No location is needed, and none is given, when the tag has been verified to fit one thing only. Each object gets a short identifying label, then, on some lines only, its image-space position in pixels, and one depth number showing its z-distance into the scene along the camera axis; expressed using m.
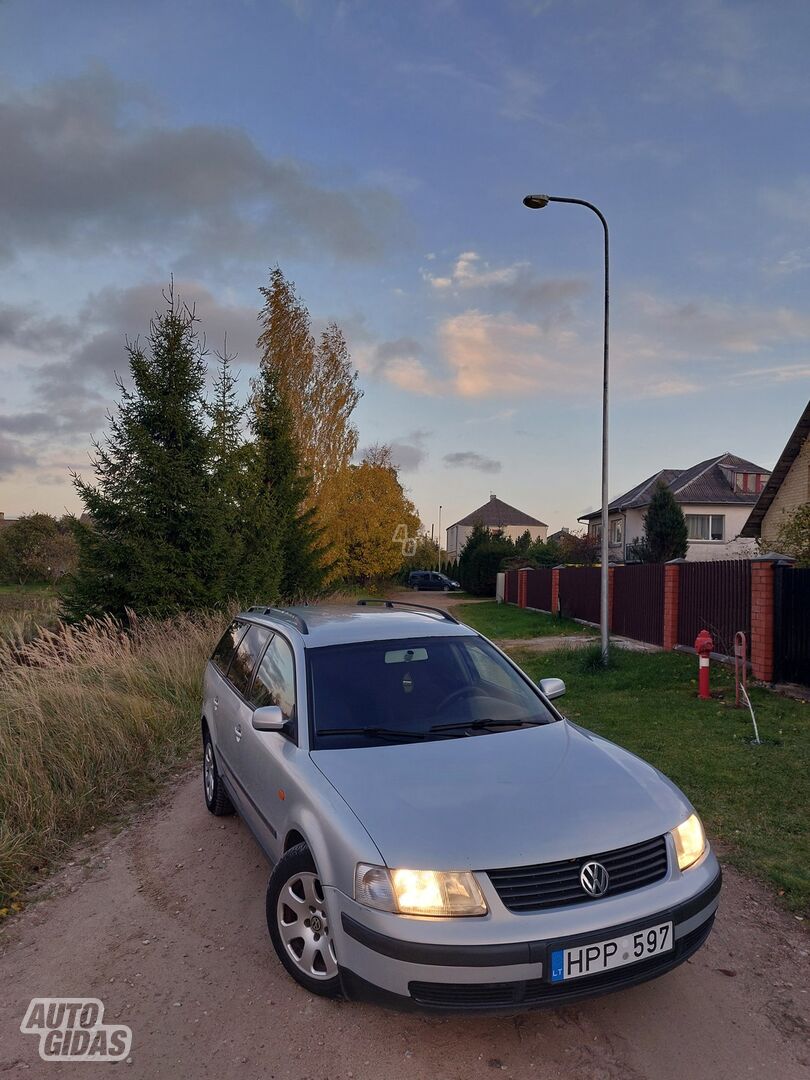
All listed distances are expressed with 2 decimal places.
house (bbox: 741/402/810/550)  21.89
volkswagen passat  2.69
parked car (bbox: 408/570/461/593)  60.44
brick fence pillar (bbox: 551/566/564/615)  26.72
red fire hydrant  9.89
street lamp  13.60
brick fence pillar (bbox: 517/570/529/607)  32.97
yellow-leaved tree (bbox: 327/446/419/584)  43.19
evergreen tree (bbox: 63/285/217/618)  15.25
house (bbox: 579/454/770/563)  43.06
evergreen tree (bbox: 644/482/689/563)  38.94
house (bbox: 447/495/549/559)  116.75
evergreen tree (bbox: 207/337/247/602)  16.33
